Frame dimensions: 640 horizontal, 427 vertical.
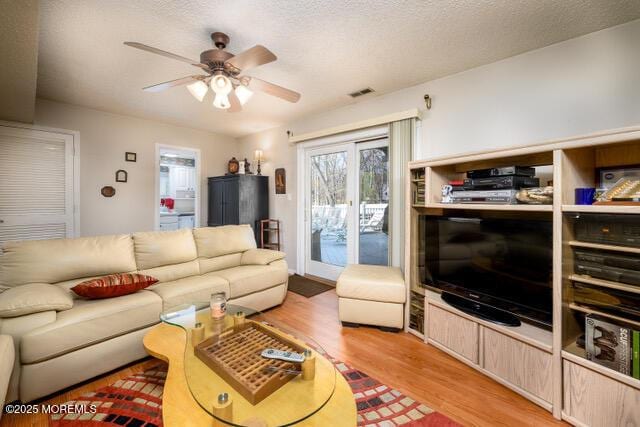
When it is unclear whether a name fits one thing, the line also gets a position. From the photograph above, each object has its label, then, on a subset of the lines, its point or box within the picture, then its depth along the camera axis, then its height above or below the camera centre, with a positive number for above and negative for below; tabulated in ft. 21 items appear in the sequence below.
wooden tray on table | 3.83 -2.36
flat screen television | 5.57 -1.21
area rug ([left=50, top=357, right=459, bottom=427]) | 4.83 -3.67
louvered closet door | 10.94 +1.26
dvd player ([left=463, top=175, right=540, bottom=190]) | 6.03 +0.72
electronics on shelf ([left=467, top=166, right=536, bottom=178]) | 6.04 +0.97
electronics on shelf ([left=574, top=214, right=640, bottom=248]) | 4.46 -0.27
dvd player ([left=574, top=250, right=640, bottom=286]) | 4.47 -0.92
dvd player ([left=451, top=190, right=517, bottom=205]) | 6.02 +0.41
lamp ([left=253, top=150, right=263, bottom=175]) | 15.72 +3.38
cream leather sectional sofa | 5.31 -2.08
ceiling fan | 6.05 +3.45
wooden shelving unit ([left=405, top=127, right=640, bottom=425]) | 4.46 -2.43
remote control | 4.13 -2.19
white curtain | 9.89 +1.55
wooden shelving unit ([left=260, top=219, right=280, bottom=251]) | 15.48 -1.15
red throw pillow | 6.50 -1.76
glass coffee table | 3.48 -2.44
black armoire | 14.78 +0.83
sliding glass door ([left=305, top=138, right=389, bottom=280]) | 11.66 +0.35
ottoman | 8.09 -2.58
